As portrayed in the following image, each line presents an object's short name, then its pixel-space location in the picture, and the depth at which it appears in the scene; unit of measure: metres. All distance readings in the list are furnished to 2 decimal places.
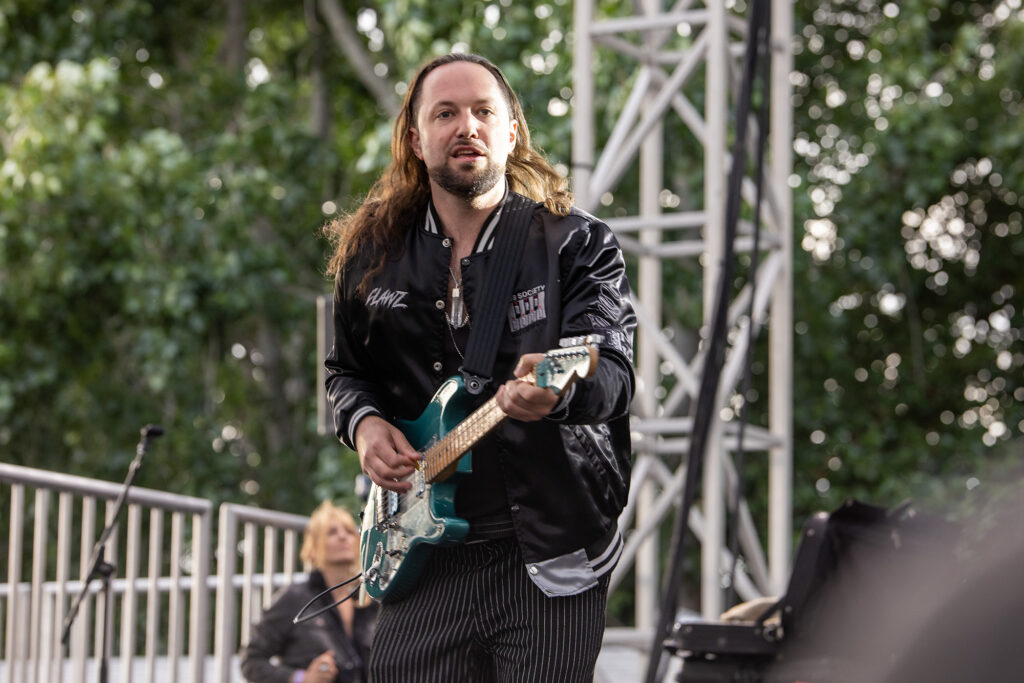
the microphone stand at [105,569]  7.82
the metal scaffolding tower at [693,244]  10.83
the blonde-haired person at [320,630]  10.40
